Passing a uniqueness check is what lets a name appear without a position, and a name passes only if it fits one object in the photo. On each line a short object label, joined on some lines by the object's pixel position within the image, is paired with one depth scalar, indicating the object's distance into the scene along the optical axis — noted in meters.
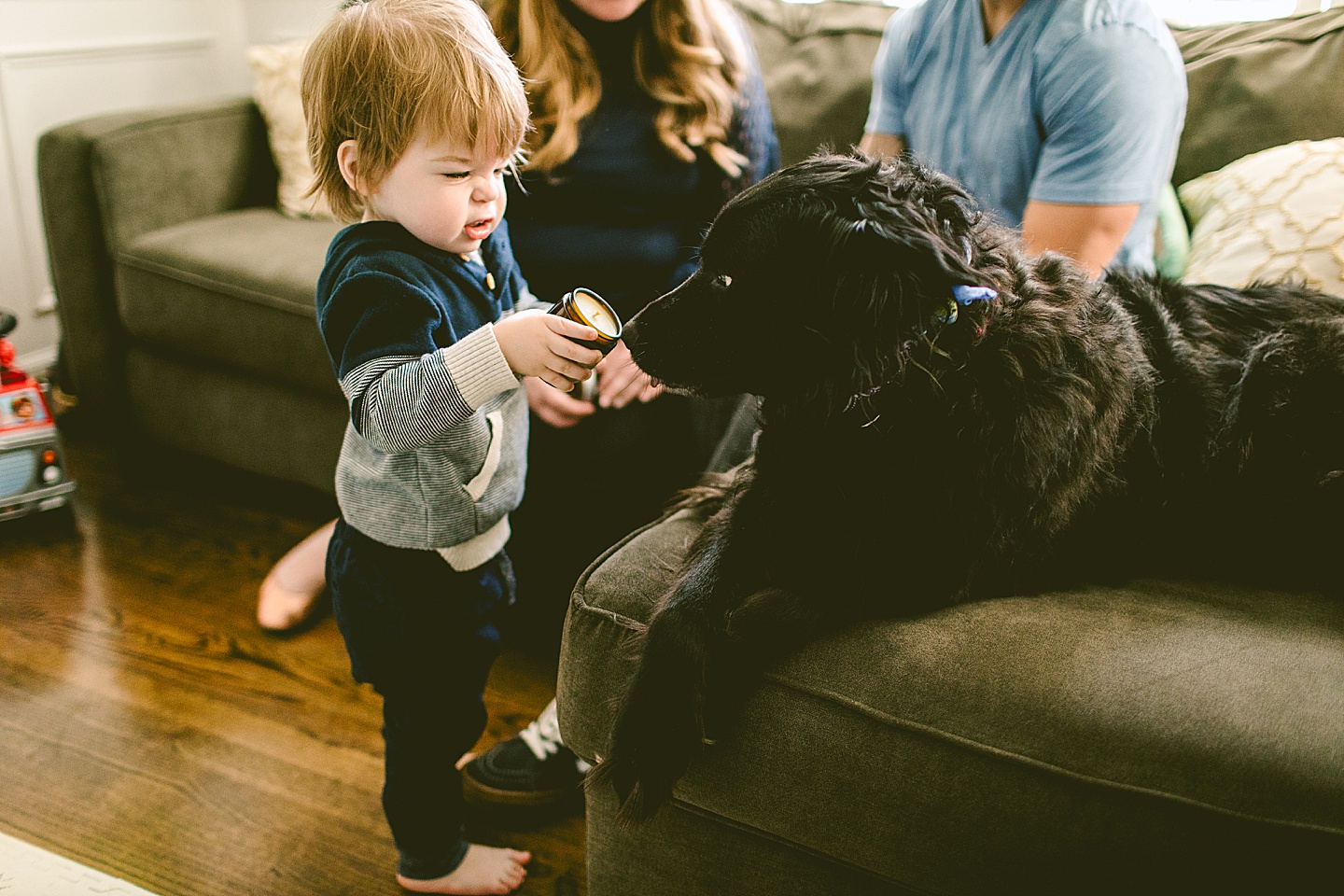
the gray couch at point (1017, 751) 0.84
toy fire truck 2.02
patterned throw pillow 1.36
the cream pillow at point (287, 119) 2.50
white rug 1.25
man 1.37
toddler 0.96
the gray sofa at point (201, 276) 2.05
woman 1.58
